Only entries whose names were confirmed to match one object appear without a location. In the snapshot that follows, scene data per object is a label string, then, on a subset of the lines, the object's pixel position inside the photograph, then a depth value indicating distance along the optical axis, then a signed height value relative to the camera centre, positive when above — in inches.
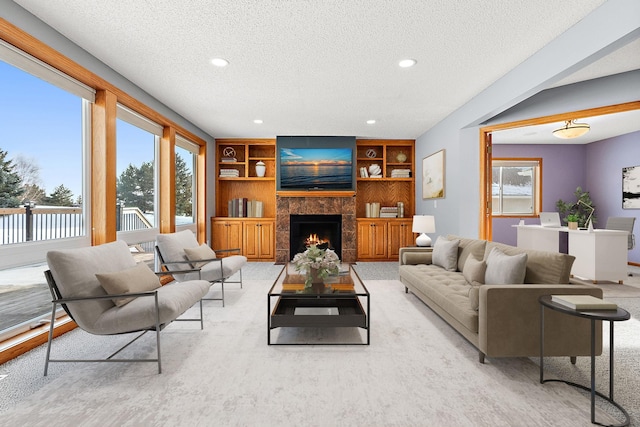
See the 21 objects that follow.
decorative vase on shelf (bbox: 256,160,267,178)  279.9 +34.0
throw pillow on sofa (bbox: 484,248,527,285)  102.7 -18.8
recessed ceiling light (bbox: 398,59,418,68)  130.8 +58.0
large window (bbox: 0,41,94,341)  103.7 +11.4
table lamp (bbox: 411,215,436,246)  208.1 -10.8
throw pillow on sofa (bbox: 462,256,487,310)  120.5 -22.6
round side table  67.6 -21.9
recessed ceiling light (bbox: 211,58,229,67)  130.7 +58.3
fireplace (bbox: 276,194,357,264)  267.3 -2.6
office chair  219.5 -10.6
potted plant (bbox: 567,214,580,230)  223.8 -8.3
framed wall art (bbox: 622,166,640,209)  262.4 +17.6
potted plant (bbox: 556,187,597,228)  296.7 +3.3
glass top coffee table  106.6 -35.6
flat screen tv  268.1 +38.1
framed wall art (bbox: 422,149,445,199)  221.5 +23.7
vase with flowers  126.0 -20.4
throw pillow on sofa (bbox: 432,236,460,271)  153.9 -21.2
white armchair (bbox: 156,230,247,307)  148.0 -22.6
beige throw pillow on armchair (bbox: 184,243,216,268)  154.6 -20.9
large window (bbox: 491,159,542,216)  314.5 +21.3
